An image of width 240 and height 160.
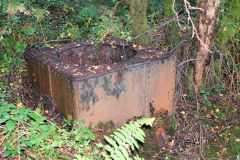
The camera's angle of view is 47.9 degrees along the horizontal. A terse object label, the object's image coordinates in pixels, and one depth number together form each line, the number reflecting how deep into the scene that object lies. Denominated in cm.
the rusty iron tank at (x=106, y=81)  309
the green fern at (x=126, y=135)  235
